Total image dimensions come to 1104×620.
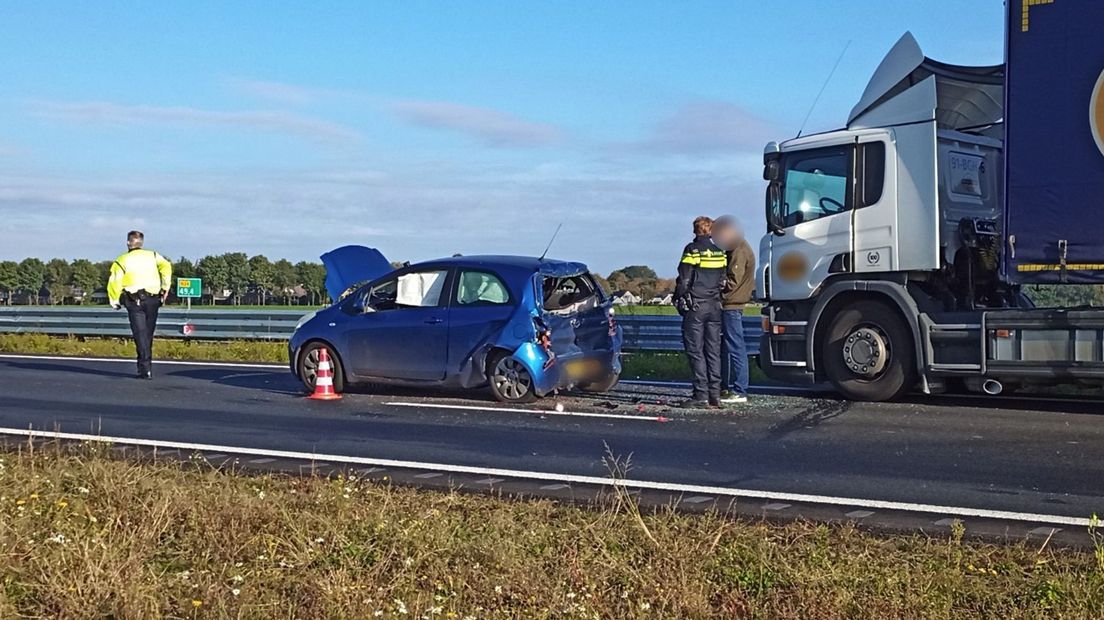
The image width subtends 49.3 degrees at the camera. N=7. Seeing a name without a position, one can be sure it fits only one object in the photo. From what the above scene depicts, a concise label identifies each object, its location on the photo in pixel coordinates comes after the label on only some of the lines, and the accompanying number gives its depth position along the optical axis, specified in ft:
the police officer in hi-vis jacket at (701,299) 40.45
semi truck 35.78
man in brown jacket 41.98
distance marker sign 107.45
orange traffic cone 44.83
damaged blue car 41.55
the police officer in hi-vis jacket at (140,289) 53.16
